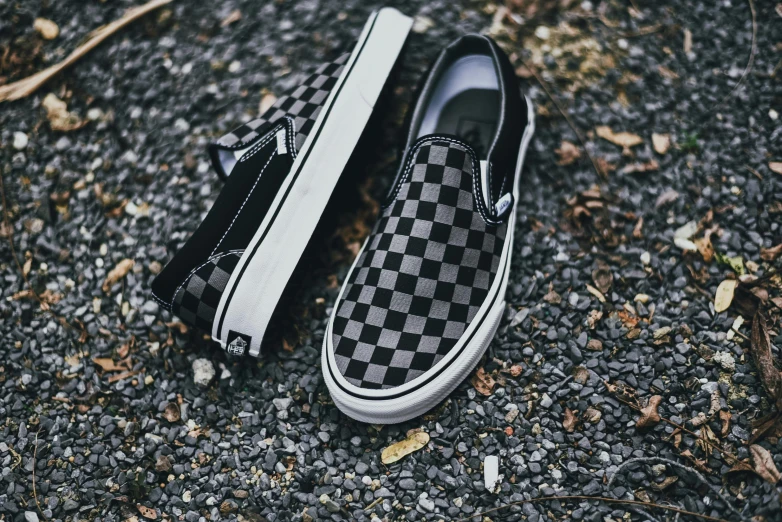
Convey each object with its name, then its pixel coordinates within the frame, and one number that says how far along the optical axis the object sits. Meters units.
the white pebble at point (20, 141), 0.69
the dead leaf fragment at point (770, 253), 0.62
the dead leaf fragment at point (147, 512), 0.59
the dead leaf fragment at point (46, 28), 0.72
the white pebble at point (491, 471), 0.59
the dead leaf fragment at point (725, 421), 0.58
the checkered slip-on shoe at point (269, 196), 0.60
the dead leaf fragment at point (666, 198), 0.65
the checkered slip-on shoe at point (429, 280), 0.59
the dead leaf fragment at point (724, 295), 0.62
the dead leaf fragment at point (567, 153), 0.67
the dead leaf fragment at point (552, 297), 0.63
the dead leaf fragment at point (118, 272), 0.65
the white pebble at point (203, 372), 0.63
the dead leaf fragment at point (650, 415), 0.59
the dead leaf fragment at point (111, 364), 0.63
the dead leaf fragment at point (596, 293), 0.63
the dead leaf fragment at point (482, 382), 0.61
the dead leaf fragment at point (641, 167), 0.66
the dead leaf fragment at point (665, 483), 0.58
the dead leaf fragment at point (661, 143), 0.66
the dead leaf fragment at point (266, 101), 0.69
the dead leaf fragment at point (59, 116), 0.69
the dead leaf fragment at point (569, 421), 0.59
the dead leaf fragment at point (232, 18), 0.72
